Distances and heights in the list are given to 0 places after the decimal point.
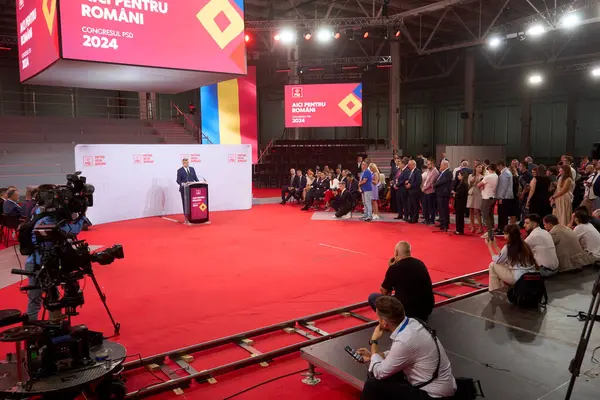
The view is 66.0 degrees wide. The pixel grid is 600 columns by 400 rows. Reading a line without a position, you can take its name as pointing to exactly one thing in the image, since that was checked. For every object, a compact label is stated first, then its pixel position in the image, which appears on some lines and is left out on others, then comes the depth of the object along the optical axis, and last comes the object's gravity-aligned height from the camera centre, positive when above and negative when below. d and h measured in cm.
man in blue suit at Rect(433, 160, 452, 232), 1029 -67
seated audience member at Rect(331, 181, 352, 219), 1296 -119
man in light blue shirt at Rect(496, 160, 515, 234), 977 -71
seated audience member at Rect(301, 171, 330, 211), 1484 -87
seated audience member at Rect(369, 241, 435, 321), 437 -115
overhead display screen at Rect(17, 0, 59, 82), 738 +222
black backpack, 524 -148
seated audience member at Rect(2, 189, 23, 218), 877 -82
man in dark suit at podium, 1223 -27
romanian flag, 1883 +217
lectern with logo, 1171 -98
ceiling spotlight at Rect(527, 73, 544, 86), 2000 +357
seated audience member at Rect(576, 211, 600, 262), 682 -111
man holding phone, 287 -127
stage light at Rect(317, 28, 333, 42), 1719 +479
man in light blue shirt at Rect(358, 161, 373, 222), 1200 -71
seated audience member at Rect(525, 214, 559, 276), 599 -109
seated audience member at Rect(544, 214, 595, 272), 664 -128
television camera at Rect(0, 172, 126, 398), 332 -105
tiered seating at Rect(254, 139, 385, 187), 2242 +27
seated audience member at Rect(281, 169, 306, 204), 1623 -86
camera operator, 375 -54
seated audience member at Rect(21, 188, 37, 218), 849 -69
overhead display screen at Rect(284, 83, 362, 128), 1977 +250
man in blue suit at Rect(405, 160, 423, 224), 1156 -70
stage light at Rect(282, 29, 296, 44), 1714 +477
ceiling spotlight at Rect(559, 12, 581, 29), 1427 +437
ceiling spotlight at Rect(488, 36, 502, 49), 1708 +448
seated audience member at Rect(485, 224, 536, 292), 527 -115
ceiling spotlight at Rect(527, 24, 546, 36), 1527 +436
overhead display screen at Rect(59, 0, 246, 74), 737 +231
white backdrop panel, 1184 -33
